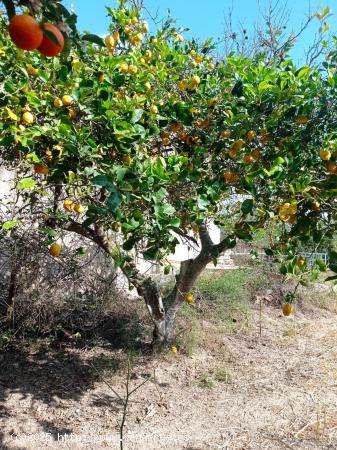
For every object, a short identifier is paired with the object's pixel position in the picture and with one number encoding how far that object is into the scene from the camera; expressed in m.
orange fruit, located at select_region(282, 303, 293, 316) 2.81
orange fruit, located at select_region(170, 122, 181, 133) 2.71
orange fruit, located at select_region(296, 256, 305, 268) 2.53
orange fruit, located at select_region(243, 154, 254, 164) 2.43
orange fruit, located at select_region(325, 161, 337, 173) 2.24
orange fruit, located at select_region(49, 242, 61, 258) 2.56
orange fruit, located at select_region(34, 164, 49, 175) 2.17
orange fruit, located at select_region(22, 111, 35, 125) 2.04
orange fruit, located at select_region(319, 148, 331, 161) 2.20
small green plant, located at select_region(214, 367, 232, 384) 3.91
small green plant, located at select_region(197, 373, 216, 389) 3.77
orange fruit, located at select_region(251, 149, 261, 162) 2.47
